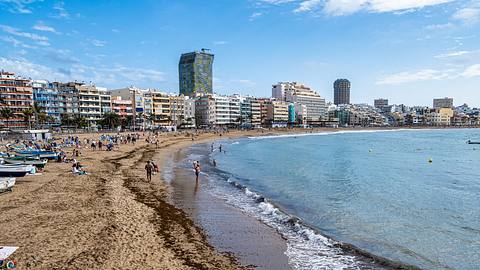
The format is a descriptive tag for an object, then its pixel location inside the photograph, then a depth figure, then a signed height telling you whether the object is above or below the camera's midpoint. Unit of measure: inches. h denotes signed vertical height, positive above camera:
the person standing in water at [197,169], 1058.1 -144.5
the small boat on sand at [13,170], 840.7 -108.9
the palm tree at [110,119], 3518.7 +38.1
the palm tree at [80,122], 3353.3 +15.4
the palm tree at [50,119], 3320.9 +48.9
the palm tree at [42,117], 3107.3 +60.9
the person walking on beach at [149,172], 957.2 -135.7
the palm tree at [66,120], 3412.9 +36.7
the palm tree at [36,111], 2939.2 +114.4
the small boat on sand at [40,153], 1224.8 -101.8
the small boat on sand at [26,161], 995.3 -105.6
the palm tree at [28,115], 2906.7 +82.3
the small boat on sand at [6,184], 688.4 -116.9
